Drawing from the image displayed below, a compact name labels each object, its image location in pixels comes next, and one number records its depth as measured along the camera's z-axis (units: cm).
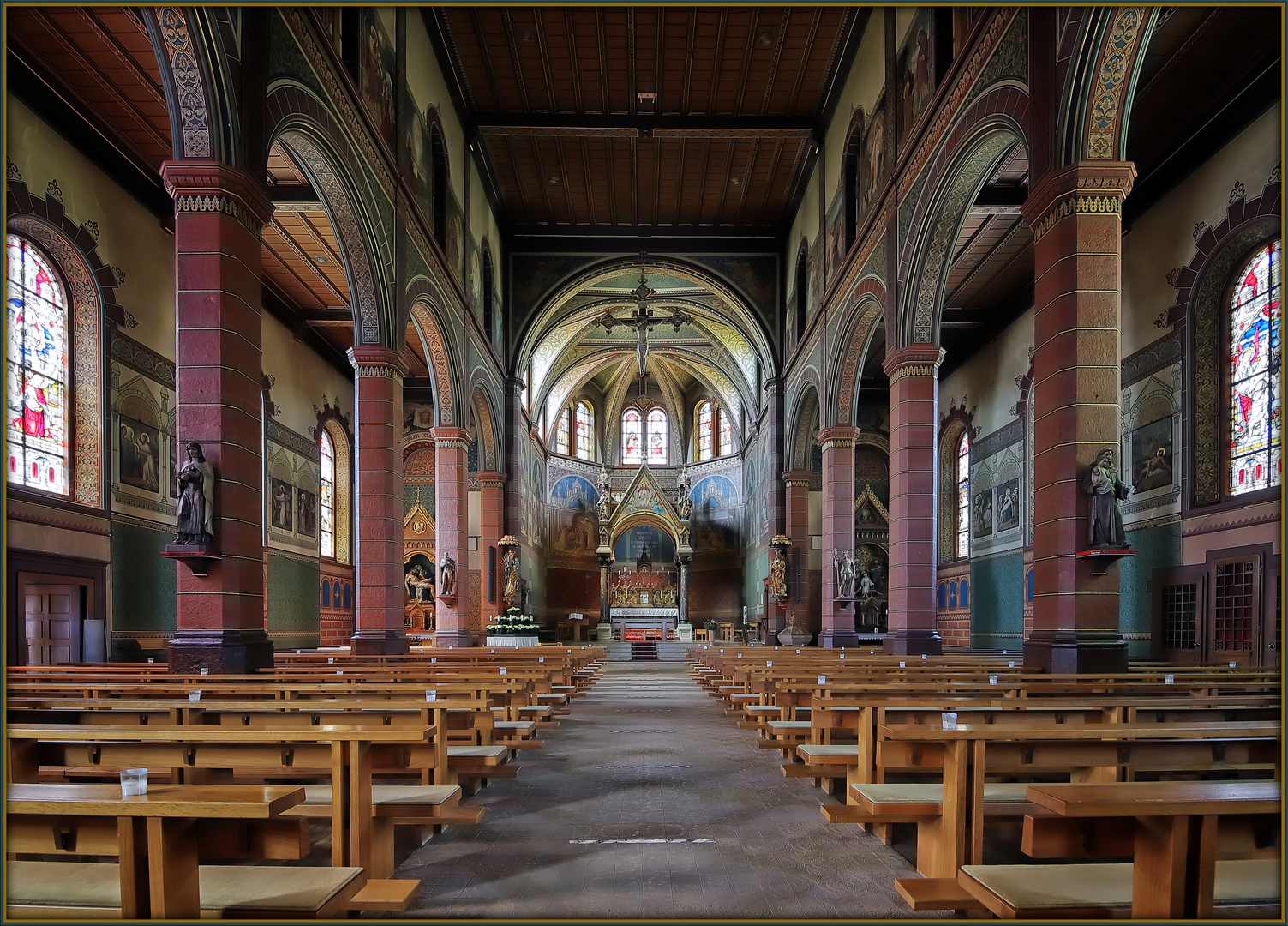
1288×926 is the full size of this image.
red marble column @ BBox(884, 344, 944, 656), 1359
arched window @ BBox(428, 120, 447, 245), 1723
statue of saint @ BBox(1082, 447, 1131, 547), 805
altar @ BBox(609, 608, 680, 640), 3244
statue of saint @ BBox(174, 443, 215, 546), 777
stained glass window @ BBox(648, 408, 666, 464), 3847
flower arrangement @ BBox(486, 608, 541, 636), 2098
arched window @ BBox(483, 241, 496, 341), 2214
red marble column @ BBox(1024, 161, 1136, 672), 827
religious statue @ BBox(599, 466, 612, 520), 3484
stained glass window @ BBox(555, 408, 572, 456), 3603
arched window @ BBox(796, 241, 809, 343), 2238
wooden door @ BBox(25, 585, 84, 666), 1182
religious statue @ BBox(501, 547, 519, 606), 2441
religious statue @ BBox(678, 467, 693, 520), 3419
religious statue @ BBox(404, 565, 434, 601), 2780
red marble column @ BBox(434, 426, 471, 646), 1830
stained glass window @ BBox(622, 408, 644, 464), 3850
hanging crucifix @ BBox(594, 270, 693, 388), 2511
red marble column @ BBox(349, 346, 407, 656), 1320
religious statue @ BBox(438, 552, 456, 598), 1820
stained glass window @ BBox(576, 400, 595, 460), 3759
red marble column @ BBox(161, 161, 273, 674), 795
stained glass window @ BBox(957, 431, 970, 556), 2397
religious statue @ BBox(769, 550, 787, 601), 2386
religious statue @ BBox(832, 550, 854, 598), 1756
